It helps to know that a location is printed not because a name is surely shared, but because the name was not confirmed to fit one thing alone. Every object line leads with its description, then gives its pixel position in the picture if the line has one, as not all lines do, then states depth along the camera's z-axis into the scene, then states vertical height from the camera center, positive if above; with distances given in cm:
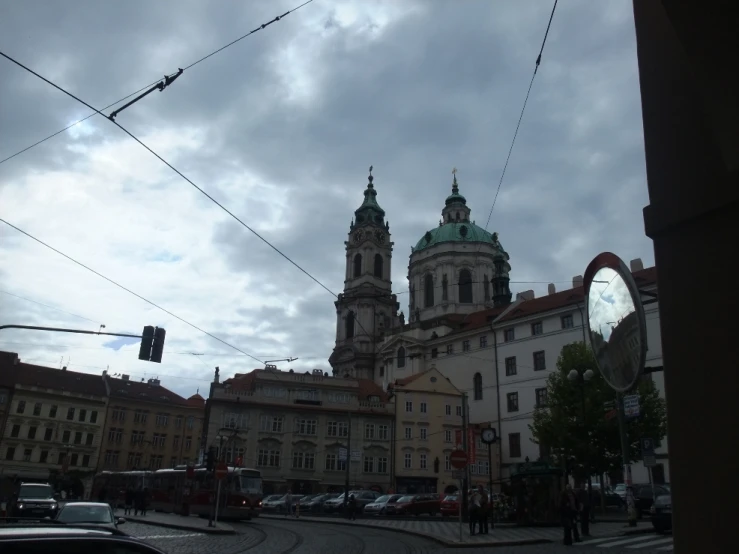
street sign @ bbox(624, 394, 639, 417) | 1958 +290
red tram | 3022 -34
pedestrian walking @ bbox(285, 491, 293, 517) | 3853 -92
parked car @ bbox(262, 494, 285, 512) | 4132 -93
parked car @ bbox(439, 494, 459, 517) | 3060 -57
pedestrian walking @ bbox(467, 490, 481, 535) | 2005 -52
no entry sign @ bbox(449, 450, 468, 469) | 1861 +102
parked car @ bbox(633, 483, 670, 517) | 2677 +9
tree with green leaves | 3475 +407
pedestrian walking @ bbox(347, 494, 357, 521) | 3162 -90
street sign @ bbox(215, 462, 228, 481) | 2419 +57
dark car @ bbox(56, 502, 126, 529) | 1452 -72
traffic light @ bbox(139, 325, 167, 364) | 1792 +390
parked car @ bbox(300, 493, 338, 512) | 3969 -81
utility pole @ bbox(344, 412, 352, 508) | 3497 -50
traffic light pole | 1661 +398
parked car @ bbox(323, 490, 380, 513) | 3800 -62
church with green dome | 7456 +2540
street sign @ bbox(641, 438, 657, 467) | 2306 +169
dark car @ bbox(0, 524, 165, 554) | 384 -37
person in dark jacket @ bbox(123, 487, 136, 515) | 3757 -100
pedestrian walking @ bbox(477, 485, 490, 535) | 2042 -64
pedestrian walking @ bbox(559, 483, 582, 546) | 1561 -37
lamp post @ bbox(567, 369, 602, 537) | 1889 +209
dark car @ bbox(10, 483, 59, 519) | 2228 -77
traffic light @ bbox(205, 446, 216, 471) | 2566 +100
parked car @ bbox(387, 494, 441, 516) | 3381 -64
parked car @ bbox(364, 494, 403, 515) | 3494 -69
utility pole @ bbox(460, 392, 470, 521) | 2812 +37
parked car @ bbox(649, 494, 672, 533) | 1823 -34
